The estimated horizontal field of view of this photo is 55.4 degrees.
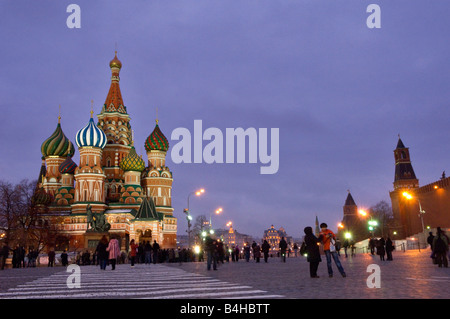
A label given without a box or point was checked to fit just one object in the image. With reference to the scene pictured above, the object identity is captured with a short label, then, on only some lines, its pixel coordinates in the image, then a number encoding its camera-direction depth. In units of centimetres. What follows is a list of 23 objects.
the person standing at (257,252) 3325
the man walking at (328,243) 1355
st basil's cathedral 7012
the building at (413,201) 7281
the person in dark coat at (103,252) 2191
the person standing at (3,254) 2613
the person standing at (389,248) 2728
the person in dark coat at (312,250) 1331
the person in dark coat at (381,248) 2719
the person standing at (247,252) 3738
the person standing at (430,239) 2068
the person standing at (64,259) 3556
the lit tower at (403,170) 12496
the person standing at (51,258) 3538
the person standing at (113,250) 2175
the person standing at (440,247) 1812
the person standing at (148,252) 2908
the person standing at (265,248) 3282
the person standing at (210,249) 2042
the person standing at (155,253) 3328
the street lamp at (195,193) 4214
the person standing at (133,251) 2630
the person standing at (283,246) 2999
